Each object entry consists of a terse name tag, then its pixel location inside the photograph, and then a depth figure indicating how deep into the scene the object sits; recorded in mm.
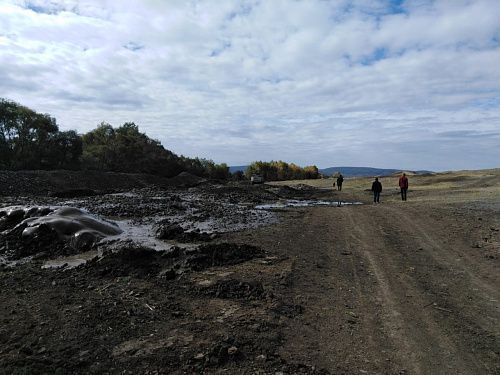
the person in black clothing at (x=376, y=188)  24812
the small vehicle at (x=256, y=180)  56272
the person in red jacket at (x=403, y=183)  25297
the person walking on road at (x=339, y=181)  39844
